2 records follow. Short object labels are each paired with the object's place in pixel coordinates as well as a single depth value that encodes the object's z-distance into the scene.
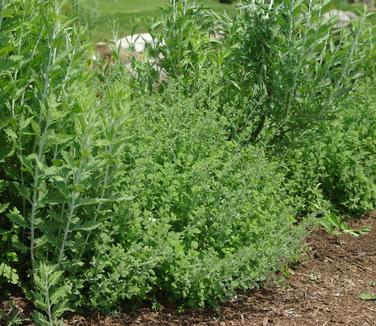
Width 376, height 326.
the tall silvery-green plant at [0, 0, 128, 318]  3.60
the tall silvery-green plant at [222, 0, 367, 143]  5.33
